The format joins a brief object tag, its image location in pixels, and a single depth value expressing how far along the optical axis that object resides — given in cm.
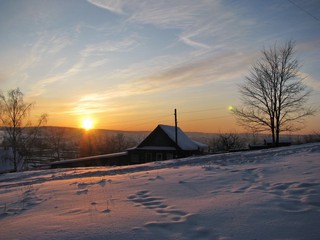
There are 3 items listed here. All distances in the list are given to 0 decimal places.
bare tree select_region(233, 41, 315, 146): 3152
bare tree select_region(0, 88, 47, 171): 3688
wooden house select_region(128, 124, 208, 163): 3825
